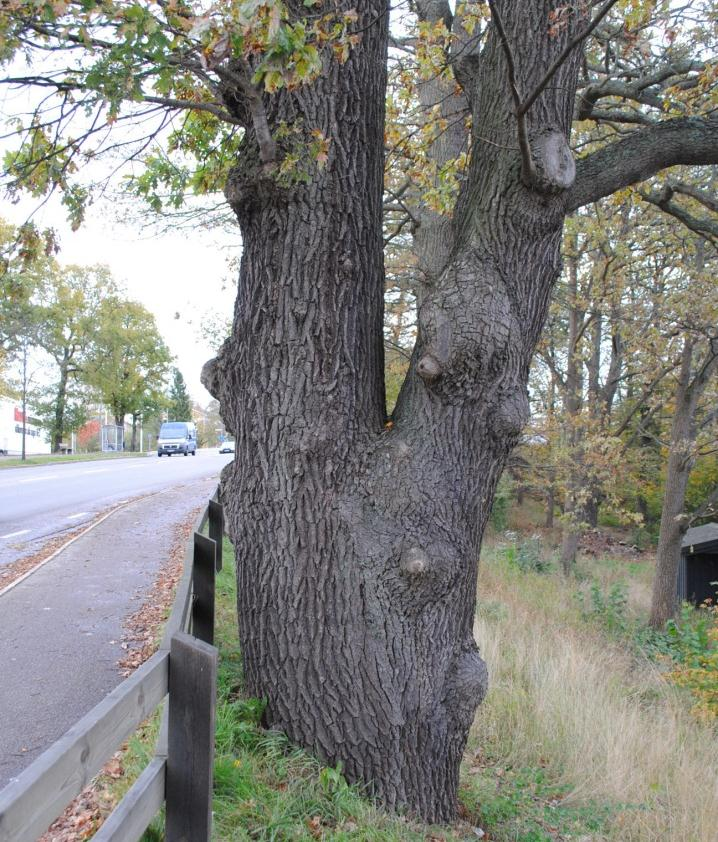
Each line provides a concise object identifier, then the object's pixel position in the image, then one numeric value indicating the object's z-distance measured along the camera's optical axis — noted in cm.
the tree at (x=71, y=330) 4631
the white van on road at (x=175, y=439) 4938
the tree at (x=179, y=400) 8025
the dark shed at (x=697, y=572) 1730
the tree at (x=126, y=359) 4972
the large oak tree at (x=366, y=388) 380
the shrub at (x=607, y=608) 1207
